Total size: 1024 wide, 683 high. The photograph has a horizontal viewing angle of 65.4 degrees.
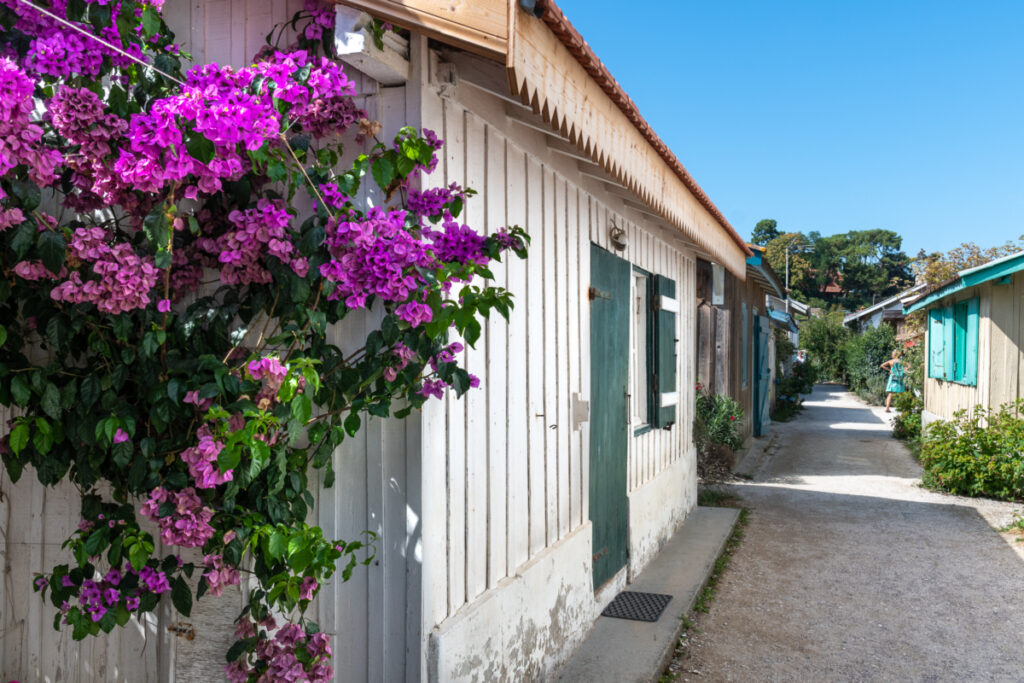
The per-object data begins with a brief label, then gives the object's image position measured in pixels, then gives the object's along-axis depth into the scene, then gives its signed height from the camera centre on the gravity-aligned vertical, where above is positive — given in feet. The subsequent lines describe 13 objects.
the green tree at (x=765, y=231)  279.08 +41.59
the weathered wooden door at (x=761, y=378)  46.65 -1.76
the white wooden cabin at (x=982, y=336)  28.02 +0.51
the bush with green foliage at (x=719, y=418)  30.99 -2.75
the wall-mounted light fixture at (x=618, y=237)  16.44 +2.32
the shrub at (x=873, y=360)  73.71 -1.16
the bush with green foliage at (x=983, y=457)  26.61 -3.70
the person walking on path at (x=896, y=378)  55.88 -2.09
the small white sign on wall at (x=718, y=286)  32.56 +2.55
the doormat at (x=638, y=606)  15.34 -5.15
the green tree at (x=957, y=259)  44.24 +5.24
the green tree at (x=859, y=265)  240.53 +26.65
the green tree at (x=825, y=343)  96.53 +0.69
